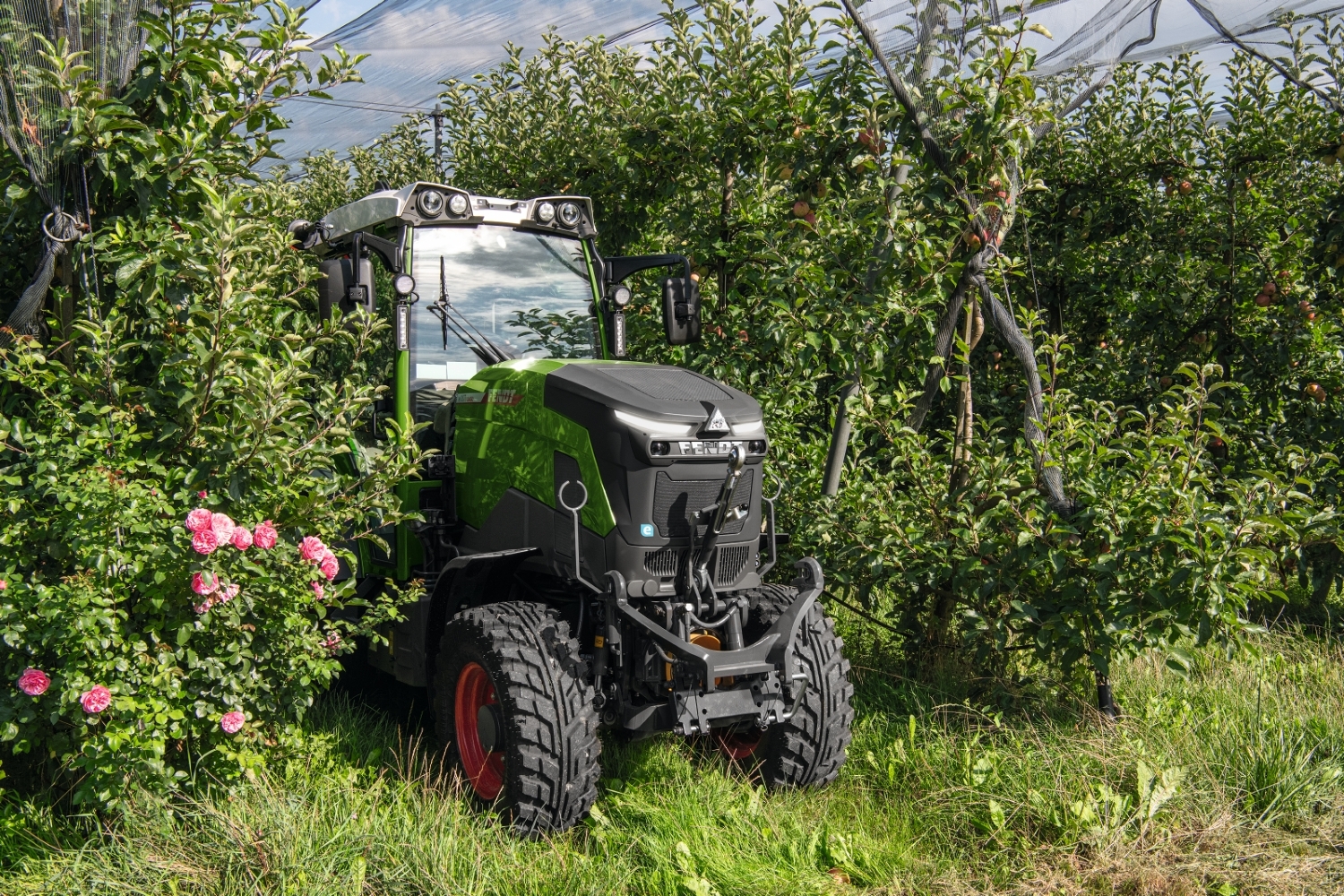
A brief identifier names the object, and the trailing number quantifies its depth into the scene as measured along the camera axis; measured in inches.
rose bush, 122.7
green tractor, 132.9
